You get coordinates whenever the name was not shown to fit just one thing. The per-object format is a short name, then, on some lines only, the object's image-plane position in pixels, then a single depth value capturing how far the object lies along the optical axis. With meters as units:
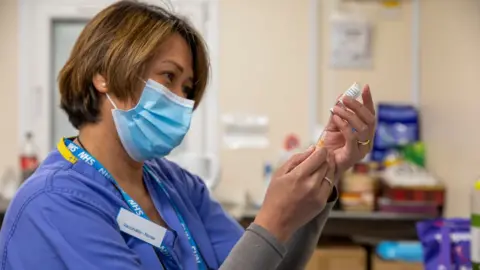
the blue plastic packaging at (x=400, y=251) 2.29
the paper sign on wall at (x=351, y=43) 3.10
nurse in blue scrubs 0.95
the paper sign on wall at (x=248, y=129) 3.15
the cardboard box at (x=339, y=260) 2.72
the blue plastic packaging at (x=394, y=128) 3.05
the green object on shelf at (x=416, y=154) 3.01
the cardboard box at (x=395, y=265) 2.59
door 3.16
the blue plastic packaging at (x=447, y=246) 1.39
